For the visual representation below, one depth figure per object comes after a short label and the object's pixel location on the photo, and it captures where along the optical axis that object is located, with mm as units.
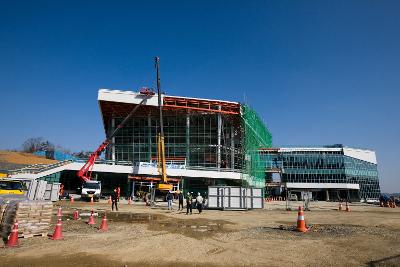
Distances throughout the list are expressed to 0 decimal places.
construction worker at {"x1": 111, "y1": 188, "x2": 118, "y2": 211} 24992
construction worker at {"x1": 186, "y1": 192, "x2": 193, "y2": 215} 22984
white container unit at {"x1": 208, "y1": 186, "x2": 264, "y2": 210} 26969
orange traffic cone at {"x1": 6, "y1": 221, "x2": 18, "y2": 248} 9460
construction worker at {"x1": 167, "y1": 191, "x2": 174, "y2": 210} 27453
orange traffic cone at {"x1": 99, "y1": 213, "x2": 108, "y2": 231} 13258
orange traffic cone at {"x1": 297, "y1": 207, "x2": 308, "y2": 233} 13008
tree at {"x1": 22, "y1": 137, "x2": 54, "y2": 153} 121000
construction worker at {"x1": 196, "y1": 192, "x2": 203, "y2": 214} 23436
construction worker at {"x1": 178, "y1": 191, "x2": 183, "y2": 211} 27553
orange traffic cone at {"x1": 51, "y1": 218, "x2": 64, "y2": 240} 10834
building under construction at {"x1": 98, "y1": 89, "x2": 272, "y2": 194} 53094
